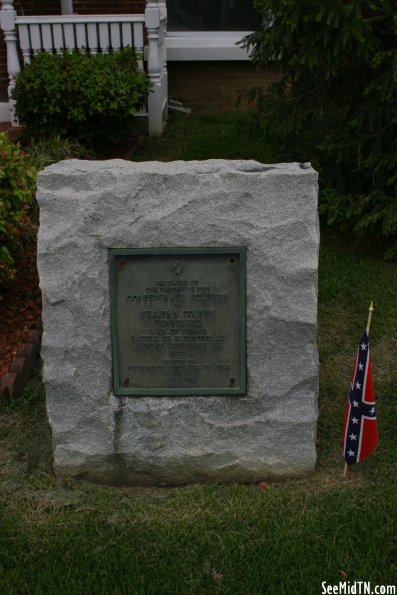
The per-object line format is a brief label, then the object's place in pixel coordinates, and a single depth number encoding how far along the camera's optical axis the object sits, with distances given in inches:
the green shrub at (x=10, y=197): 214.1
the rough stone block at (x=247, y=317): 151.4
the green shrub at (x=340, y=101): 242.4
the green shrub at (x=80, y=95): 342.3
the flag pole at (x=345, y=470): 163.8
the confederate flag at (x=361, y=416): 156.8
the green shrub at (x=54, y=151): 303.6
